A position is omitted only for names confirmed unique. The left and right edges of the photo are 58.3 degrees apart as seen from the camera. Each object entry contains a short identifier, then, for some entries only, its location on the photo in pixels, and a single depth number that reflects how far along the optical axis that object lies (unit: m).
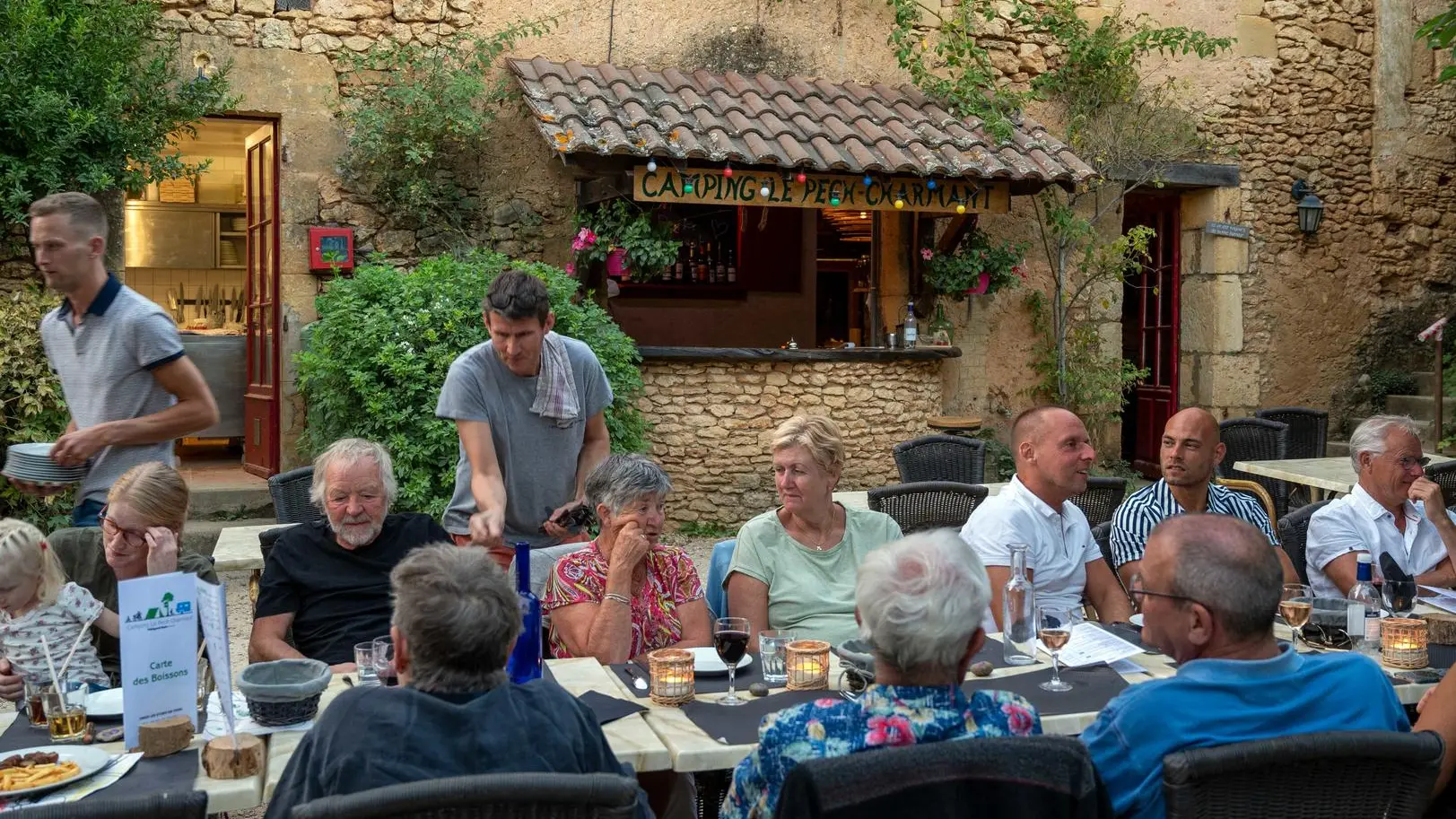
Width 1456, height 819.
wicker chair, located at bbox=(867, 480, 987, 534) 5.12
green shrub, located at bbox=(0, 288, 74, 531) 7.31
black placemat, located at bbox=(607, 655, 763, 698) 2.96
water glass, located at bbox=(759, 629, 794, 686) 3.01
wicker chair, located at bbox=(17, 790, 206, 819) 1.81
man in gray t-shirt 4.18
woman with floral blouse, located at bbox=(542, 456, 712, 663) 3.36
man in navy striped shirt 4.39
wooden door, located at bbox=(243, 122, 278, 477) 8.75
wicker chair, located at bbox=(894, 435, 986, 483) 6.46
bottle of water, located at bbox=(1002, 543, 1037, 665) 3.13
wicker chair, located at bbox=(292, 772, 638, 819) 1.81
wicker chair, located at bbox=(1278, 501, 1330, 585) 4.47
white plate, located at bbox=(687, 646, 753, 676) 3.07
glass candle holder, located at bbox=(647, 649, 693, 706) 2.82
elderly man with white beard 3.63
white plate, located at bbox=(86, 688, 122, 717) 2.72
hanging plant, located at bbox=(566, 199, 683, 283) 8.71
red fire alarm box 8.64
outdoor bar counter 9.19
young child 3.04
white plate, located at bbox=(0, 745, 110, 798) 2.37
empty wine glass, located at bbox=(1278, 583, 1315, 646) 3.27
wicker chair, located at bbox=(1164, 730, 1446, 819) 2.04
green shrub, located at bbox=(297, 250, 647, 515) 7.70
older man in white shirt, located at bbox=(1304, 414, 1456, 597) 4.23
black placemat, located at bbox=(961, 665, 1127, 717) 2.79
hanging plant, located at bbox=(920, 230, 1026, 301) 9.85
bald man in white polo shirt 3.98
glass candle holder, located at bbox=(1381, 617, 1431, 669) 3.14
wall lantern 11.15
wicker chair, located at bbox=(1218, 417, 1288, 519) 7.45
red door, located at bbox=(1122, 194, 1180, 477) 11.50
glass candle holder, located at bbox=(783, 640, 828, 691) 2.95
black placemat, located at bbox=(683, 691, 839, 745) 2.61
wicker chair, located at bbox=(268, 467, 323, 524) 5.15
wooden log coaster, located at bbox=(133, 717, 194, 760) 2.48
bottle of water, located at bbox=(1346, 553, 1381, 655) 3.29
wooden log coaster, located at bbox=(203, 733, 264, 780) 2.37
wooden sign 8.58
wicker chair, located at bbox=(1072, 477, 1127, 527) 5.44
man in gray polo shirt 3.68
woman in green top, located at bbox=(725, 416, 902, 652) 3.72
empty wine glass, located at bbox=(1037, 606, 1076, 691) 2.95
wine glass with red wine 2.83
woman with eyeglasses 3.21
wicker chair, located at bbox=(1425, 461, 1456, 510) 5.49
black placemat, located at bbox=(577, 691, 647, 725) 2.73
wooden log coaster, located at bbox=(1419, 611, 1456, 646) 3.41
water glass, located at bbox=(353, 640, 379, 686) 2.95
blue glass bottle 2.94
